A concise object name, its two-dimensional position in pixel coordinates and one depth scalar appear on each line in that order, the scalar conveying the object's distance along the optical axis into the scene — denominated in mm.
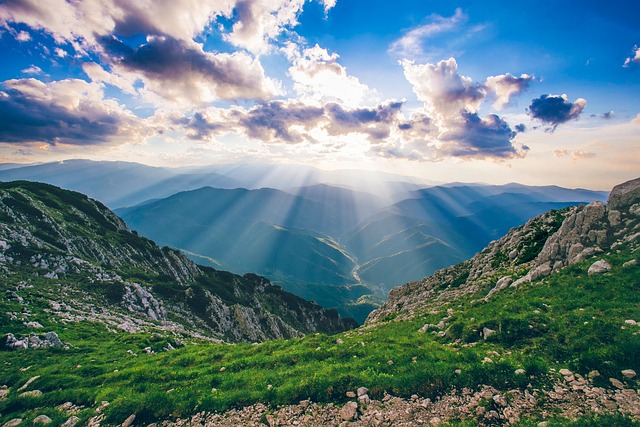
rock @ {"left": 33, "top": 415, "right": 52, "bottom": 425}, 12133
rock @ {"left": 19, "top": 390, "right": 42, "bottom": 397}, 14430
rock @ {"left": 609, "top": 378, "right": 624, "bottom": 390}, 9908
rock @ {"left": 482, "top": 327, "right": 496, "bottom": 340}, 16242
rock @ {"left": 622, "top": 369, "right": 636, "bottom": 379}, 10195
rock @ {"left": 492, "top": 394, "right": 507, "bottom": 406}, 10298
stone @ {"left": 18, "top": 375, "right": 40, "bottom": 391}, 15767
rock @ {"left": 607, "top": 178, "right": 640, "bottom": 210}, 25020
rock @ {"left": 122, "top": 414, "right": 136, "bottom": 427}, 11702
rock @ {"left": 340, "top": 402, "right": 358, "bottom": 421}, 10844
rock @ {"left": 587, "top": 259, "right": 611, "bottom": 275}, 19234
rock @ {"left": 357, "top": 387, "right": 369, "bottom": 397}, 12044
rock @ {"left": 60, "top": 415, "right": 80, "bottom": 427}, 11980
